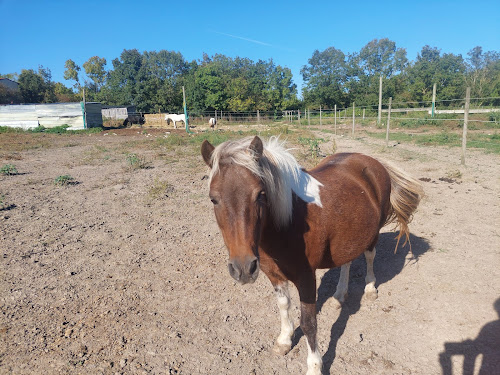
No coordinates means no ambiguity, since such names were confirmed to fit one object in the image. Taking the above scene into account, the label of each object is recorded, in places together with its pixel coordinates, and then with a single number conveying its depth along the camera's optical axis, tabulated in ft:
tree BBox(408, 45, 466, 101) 99.91
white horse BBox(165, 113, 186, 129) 94.30
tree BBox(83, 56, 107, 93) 247.70
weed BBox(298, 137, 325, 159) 27.98
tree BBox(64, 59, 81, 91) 241.76
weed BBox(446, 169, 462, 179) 23.79
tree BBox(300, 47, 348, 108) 162.31
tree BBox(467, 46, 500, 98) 82.43
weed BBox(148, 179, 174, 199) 21.42
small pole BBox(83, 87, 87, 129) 82.79
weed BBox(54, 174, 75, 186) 24.59
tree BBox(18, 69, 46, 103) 140.77
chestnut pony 5.45
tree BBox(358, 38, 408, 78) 224.74
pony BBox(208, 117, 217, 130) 88.33
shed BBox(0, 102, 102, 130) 83.35
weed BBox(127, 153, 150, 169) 31.07
